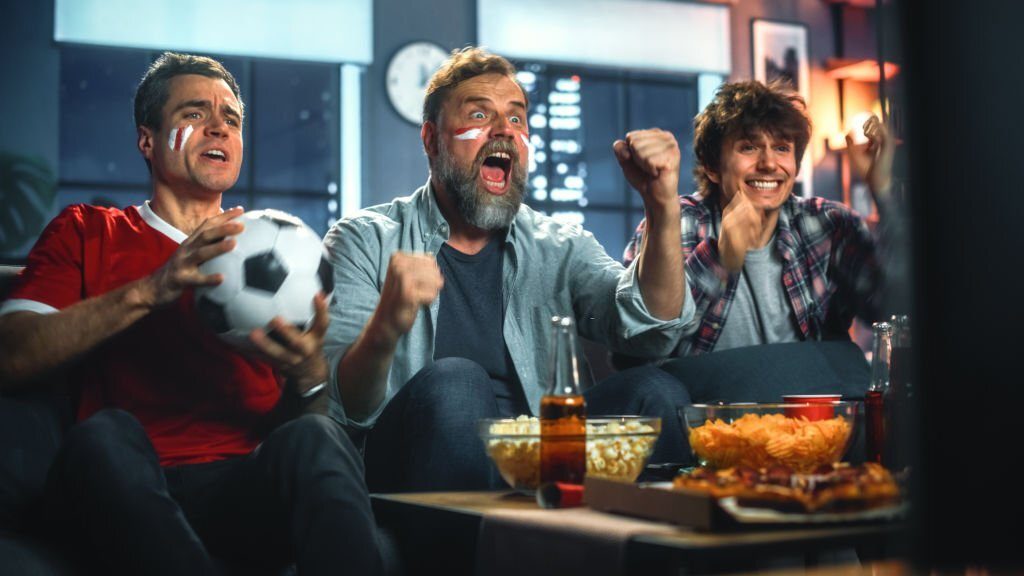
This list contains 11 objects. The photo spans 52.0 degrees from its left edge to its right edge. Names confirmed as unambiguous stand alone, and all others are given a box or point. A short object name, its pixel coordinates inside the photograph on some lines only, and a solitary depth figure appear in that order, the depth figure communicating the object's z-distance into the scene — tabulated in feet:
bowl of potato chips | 3.80
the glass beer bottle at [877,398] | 4.26
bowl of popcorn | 3.74
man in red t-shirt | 3.70
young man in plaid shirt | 6.97
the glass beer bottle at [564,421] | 3.49
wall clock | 19.04
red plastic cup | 4.11
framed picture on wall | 22.22
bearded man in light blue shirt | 4.79
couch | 3.92
